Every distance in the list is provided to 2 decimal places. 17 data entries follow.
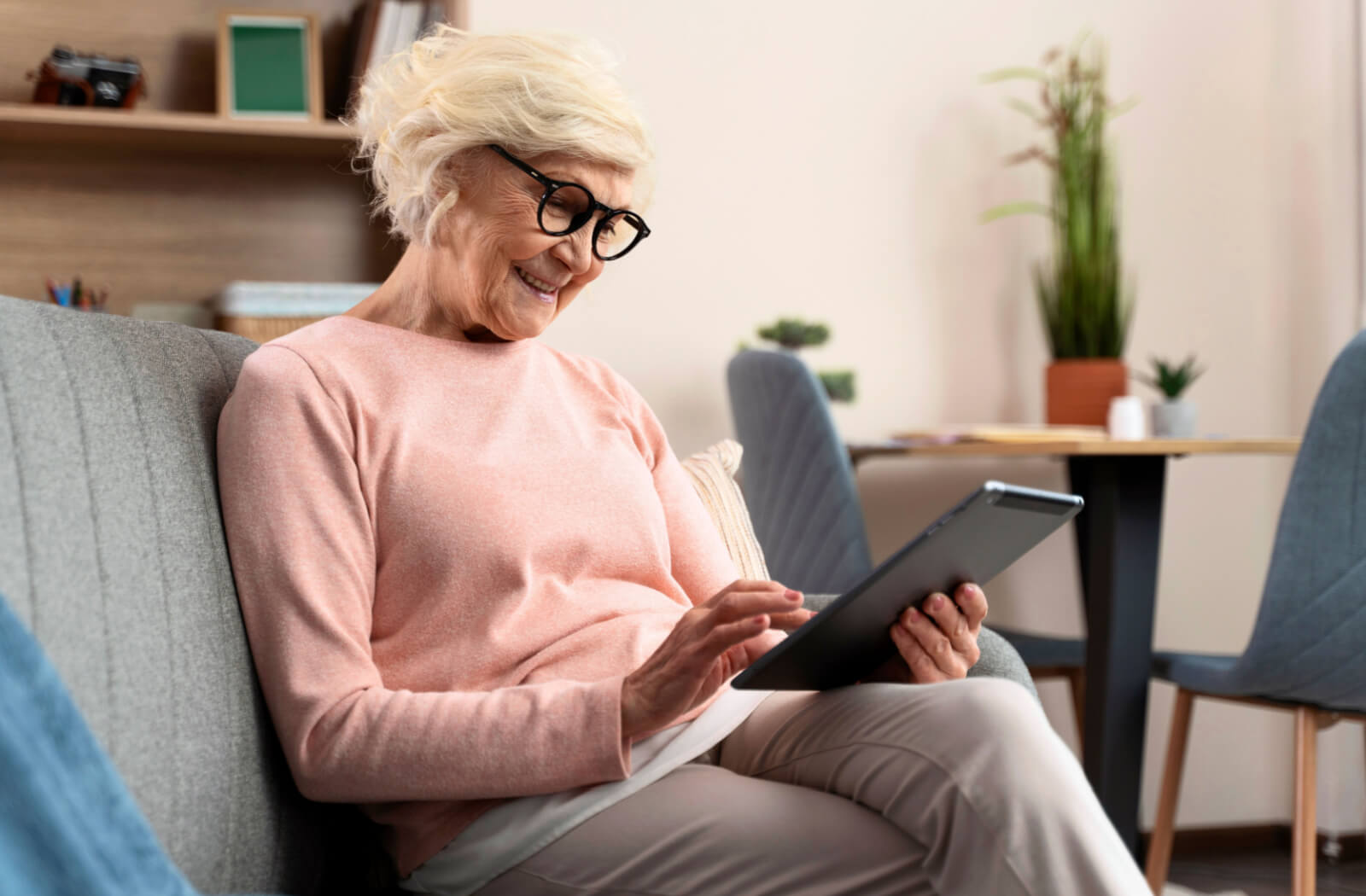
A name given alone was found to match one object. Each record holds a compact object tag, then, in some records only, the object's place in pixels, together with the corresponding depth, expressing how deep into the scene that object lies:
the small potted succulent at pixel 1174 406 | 2.47
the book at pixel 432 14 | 2.26
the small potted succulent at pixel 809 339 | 2.52
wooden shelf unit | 2.28
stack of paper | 2.22
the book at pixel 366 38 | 2.29
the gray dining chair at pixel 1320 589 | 1.78
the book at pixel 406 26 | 2.27
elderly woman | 0.97
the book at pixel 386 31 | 2.27
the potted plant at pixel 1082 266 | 2.61
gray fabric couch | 0.81
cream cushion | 1.58
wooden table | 2.15
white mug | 2.39
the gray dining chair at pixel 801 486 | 2.14
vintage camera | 2.18
